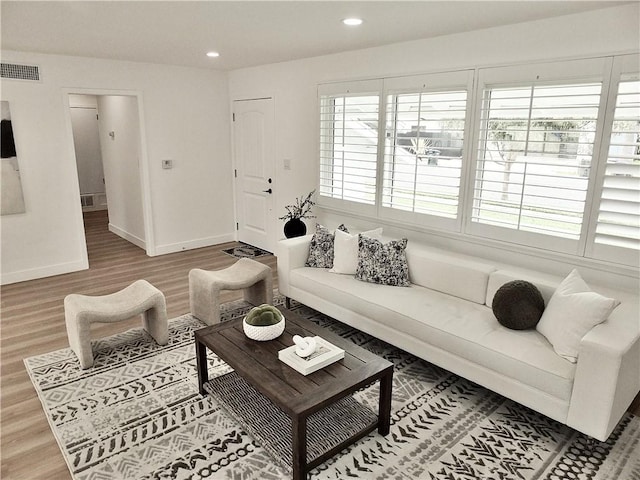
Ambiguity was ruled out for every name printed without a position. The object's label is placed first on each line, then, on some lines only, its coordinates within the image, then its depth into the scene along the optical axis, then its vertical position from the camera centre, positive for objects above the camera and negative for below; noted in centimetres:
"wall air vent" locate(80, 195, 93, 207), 860 -116
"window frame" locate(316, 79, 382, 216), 417 +38
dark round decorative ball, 272 -99
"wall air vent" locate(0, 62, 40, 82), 440 +70
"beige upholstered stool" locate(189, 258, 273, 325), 363 -121
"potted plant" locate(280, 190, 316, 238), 484 -82
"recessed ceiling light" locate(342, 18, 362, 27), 303 +86
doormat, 580 -147
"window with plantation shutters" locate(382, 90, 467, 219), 360 -6
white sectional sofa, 221 -116
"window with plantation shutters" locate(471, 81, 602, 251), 291 -7
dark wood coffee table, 207 -119
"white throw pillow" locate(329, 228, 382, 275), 374 -94
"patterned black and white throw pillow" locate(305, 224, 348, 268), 393 -95
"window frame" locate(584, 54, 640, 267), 266 -19
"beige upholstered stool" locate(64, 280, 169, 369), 304 -122
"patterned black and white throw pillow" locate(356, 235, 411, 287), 355 -96
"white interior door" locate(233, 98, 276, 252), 557 -35
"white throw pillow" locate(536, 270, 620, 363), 235 -93
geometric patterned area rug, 221 -161
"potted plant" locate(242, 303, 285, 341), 258 -107
